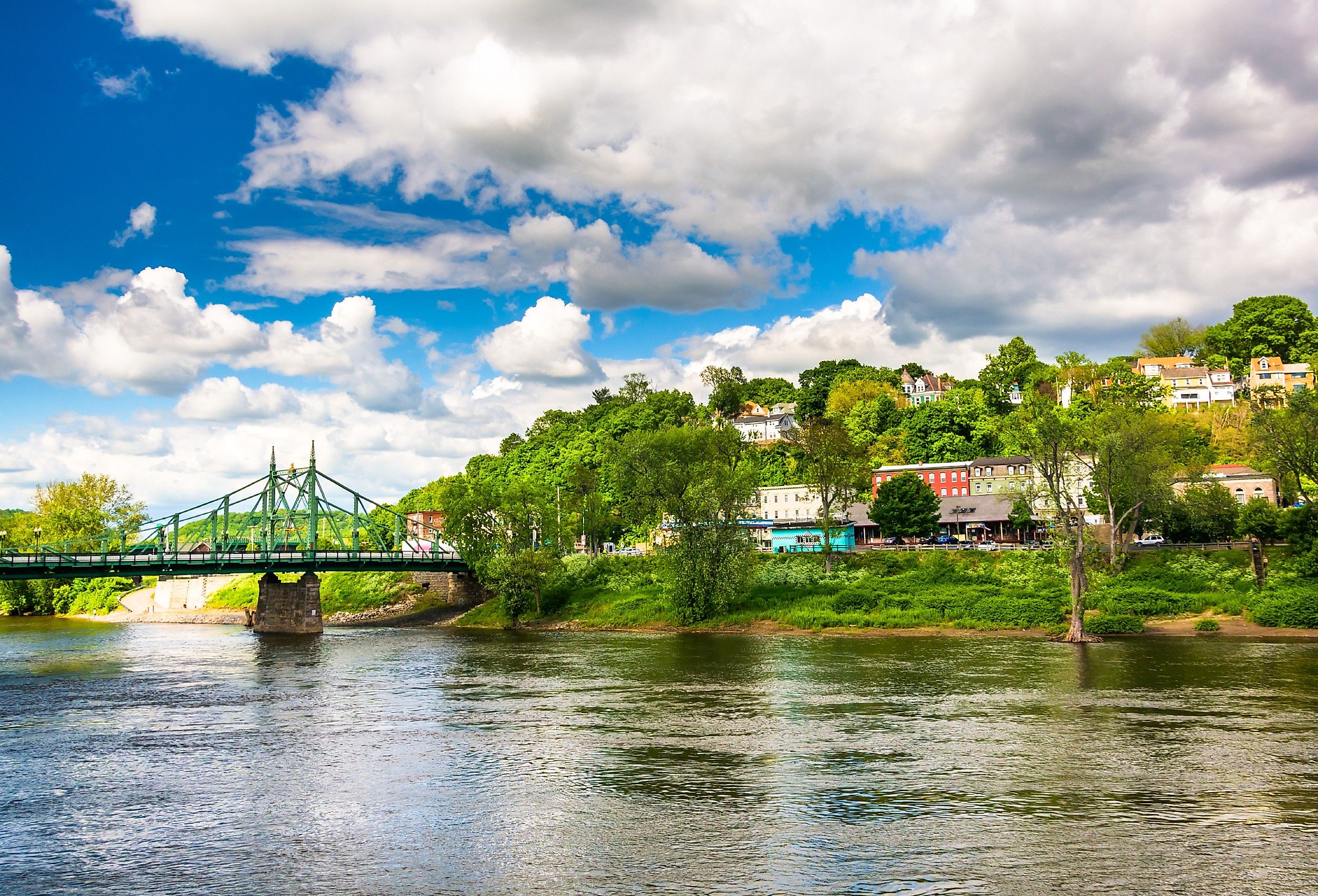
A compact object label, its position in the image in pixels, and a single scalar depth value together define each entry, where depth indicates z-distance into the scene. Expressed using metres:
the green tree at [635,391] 180.00
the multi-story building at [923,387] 176.00
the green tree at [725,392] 186.12
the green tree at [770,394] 194.38
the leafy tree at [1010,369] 141.86
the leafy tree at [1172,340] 170.00
